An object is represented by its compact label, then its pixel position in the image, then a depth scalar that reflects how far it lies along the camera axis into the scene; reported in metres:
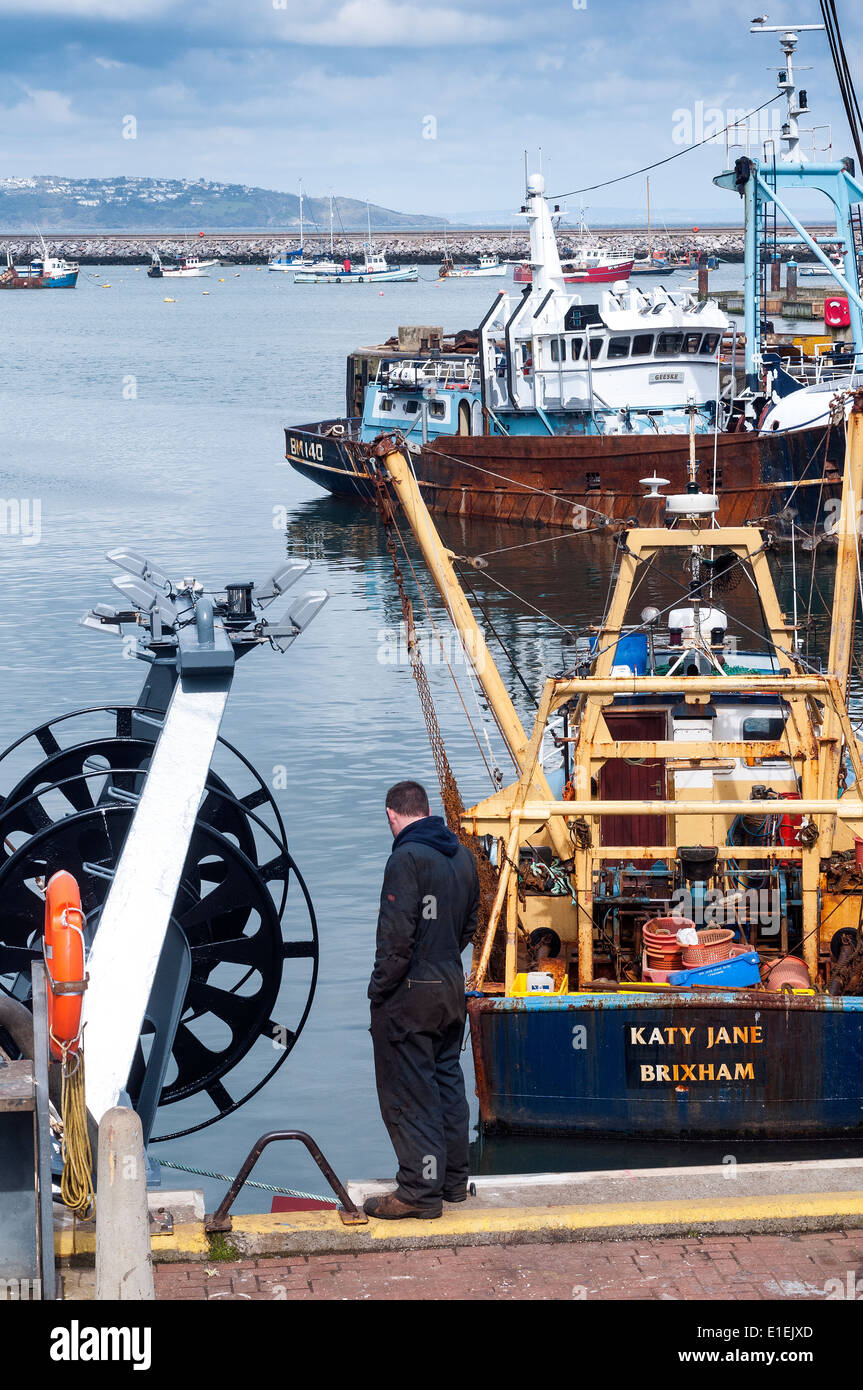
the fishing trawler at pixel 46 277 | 185.12
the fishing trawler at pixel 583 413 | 39.62
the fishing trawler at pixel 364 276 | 196.50
